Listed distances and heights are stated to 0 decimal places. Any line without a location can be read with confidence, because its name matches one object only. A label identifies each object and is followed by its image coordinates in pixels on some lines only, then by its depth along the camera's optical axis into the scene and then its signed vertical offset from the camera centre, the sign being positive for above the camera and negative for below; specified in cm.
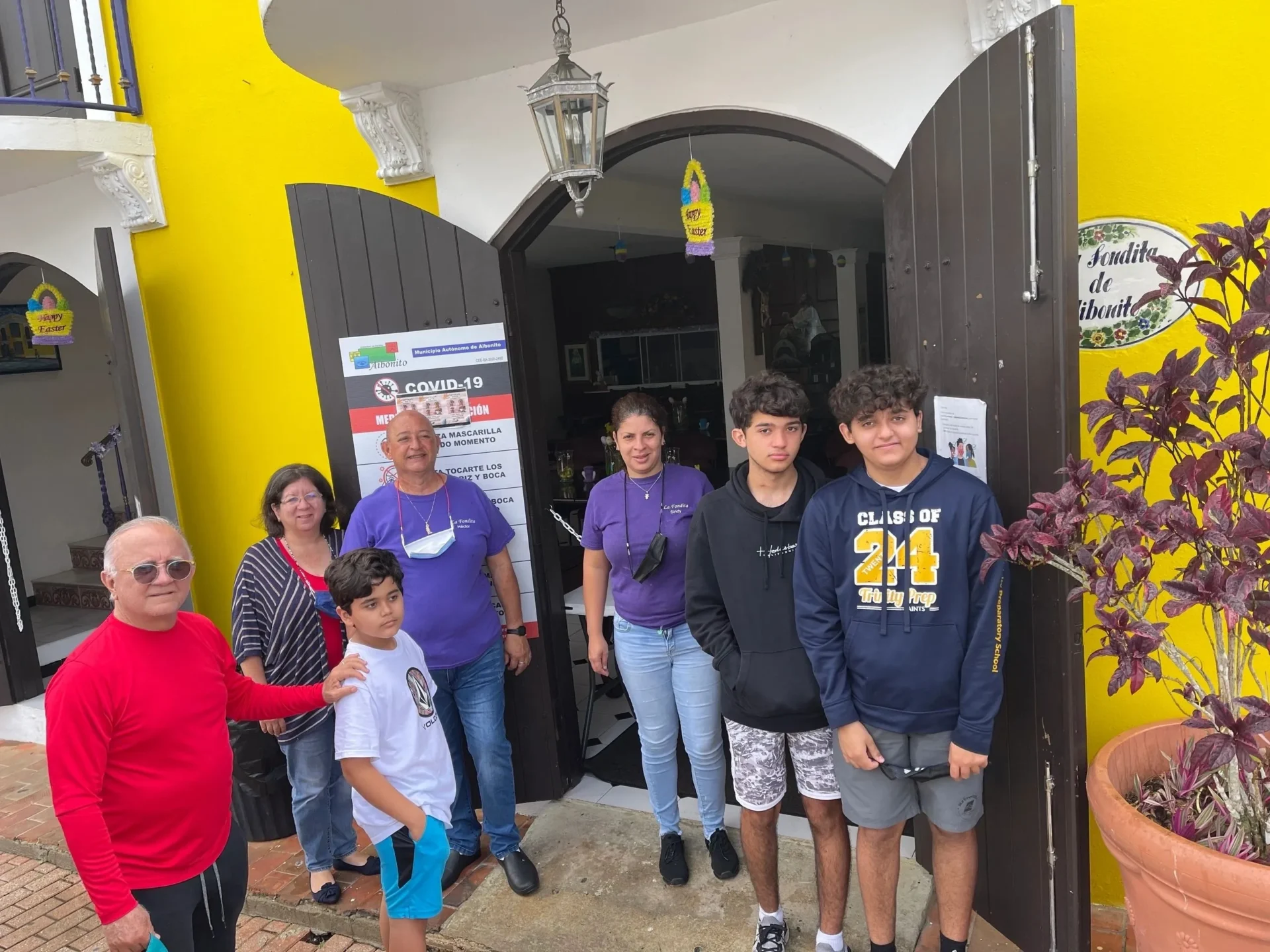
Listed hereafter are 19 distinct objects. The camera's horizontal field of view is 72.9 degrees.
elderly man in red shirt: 195 -87
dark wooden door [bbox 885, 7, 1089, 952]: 214 -7
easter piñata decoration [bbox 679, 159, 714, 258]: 308 +47
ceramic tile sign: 244 +8
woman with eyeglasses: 310 -88
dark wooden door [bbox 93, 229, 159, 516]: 402 +11
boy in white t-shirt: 230 -105
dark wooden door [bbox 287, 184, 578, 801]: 345 +28
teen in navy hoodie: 218 -75
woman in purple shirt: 293 -88
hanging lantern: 264 +74
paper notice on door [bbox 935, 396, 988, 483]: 246 -33
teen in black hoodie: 244 -82
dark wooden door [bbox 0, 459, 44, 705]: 526 -139
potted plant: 168 -57
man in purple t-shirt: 310 -84
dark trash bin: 338 -163
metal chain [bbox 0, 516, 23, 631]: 527 -99
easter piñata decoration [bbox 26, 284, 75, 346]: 458 +44
